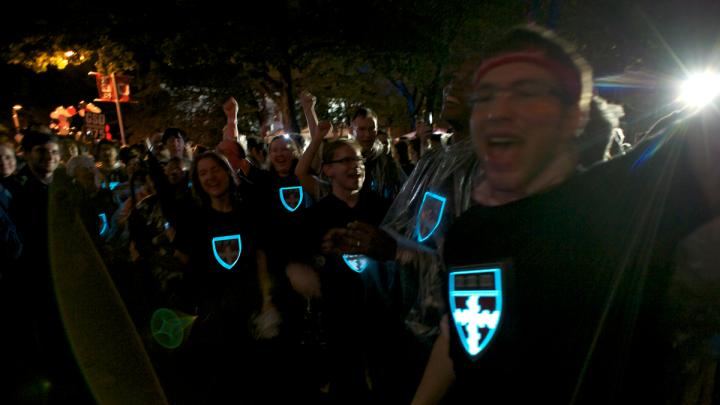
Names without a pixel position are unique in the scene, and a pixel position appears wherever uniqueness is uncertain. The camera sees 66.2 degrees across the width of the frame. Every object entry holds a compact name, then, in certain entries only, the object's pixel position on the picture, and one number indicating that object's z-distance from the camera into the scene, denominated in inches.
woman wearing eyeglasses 152.7
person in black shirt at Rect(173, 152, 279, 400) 165.0
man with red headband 50.9
